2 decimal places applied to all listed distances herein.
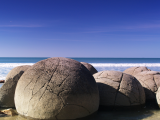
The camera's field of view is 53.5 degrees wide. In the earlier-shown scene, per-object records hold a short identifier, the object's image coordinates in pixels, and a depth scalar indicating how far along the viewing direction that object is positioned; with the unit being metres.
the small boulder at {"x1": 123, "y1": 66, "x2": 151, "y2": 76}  9.49
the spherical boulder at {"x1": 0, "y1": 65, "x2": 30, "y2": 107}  5.49
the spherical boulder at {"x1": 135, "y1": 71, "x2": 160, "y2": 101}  6.55
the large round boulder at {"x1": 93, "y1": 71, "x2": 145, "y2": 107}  5.14
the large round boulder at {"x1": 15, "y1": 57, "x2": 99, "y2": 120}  3.66
